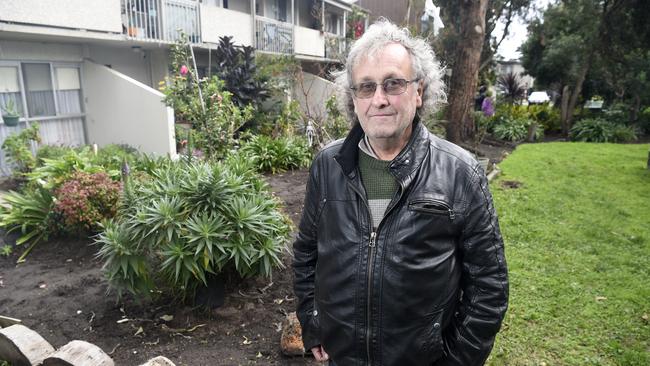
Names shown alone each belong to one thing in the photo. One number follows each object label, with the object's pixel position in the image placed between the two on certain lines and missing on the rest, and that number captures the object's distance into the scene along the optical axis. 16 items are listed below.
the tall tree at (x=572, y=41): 16.52
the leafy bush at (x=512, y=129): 16.23
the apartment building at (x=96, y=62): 8.28
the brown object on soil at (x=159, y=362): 2.68
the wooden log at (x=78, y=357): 2.73
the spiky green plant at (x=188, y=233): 3.49
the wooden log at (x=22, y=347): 2.96
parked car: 22.77
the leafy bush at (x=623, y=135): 15.81
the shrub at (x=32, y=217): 5.55
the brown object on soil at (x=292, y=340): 3.26
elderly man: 1.69
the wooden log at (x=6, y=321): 3.59
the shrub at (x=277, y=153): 9.63
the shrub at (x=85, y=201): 5.18
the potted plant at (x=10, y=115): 8.02
